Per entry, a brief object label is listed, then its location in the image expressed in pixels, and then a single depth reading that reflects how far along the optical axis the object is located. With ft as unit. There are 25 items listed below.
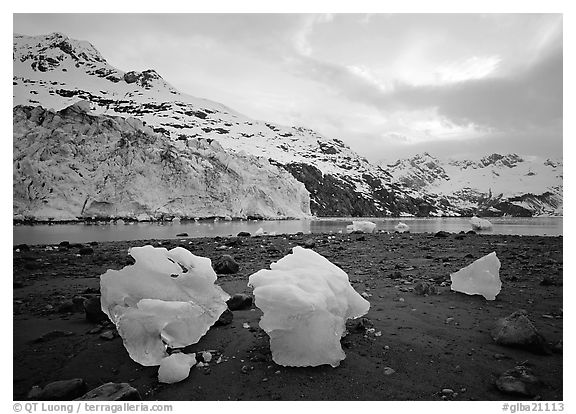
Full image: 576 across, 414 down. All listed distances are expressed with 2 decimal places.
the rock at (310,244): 26.15
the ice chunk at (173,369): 6.02
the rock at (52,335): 7.77
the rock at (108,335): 7.69
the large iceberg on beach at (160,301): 6.70
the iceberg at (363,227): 43.70
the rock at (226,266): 15.44
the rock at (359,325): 8.20
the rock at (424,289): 11.57
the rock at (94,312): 8.82
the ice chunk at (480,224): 51.80
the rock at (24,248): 19.38
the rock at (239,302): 9.95
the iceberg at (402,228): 46.90
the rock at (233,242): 27.07
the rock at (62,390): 5.72
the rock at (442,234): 35.68
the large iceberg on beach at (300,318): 6.45
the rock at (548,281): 12.27
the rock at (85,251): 21.25
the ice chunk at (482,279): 10.83
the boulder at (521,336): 6.94
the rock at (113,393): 5.56
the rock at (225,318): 8.57
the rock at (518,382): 5.68
